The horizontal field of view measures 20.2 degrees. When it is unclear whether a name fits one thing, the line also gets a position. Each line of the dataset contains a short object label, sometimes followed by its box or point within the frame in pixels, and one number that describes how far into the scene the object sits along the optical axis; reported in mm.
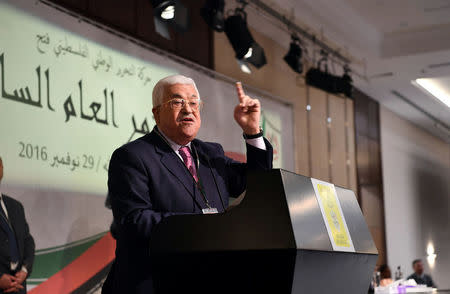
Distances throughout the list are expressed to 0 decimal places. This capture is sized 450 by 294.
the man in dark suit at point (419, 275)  19398
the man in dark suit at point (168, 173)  3315
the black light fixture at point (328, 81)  14936
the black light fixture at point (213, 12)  10660
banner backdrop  7815
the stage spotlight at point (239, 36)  11570
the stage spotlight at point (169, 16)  9158
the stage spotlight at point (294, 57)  13860
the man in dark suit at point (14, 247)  7439
